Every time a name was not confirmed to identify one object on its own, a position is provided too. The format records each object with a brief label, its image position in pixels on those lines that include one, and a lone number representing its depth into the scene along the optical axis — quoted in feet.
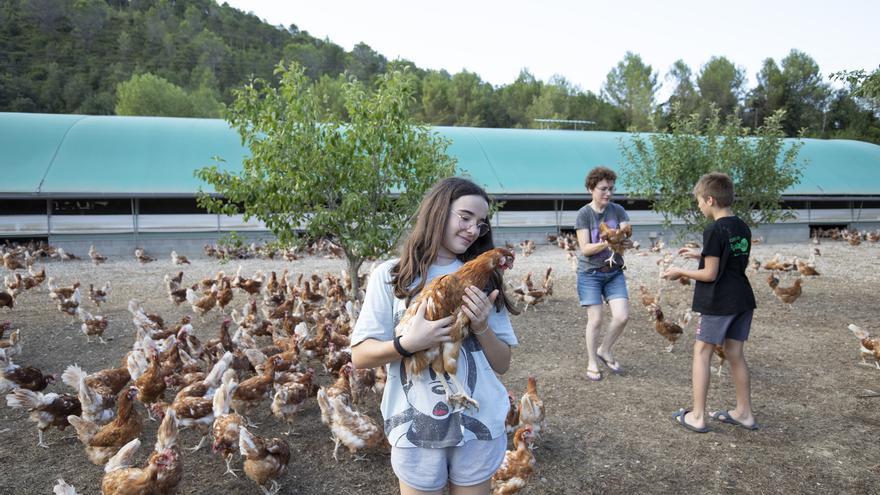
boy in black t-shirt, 14.03
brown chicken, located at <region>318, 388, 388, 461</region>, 13.67
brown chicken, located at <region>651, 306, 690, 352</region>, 23.70
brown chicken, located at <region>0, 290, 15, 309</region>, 29.37
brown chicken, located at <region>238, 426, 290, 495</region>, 12.30
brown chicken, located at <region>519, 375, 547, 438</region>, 14.10
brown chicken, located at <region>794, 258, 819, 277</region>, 40.60
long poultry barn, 61.98
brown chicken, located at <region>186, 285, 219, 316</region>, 29.07
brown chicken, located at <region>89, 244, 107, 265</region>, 52.41
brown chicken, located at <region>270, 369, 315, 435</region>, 15.61
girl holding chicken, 6.72
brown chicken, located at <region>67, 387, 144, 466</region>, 13.67
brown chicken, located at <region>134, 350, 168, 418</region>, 16.30
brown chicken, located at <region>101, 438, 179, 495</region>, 11.06
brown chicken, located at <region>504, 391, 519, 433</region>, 14.55
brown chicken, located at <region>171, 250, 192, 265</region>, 52.07
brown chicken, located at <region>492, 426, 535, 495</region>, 11.67
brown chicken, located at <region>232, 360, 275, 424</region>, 16.17
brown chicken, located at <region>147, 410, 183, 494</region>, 11.30
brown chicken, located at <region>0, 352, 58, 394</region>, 17.15
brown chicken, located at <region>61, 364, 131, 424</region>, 15.20
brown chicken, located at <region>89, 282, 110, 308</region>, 31.24
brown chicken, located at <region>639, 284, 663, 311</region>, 29.74
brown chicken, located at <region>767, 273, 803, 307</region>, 31.89
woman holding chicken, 17.67
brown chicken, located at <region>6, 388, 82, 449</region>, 14.87
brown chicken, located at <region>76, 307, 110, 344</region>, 24.61
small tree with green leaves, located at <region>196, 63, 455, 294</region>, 22.90
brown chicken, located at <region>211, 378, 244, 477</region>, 13.24
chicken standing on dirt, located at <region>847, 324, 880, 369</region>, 20.52
